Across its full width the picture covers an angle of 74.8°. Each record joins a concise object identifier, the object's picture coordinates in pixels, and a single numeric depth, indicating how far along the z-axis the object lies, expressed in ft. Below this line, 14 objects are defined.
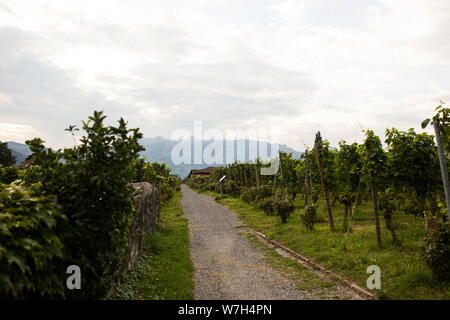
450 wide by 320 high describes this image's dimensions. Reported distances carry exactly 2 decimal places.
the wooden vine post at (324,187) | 34.58
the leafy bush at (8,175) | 30.89
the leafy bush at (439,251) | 17.80
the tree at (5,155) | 135.67
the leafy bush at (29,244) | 8.88
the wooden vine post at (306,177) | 45.29
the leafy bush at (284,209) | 41.45
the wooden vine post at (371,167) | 27.91
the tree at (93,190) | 12.60
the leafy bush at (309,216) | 34.65
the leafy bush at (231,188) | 92.48
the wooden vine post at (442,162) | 19.22
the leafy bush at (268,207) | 49.47
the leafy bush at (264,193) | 61.41
